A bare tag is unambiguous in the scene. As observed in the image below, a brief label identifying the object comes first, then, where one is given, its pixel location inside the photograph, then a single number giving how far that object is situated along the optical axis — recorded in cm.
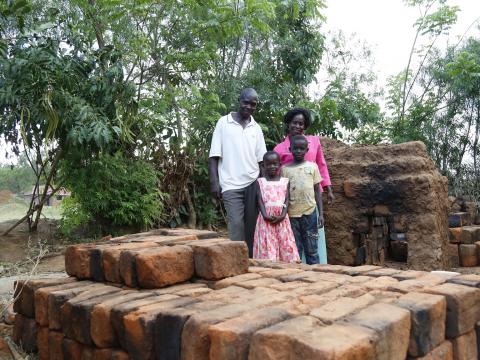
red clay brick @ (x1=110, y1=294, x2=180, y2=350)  190
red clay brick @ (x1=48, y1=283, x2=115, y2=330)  234
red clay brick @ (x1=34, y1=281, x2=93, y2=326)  248
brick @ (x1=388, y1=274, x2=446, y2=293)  208
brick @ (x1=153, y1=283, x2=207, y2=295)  218
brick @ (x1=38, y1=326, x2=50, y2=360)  250
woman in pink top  415
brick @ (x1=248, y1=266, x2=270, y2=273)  259
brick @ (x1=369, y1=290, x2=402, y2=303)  191
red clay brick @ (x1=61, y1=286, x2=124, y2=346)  210
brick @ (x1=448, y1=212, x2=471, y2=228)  717
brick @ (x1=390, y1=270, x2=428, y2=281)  236
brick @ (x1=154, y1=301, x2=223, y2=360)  172
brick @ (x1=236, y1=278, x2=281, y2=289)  219
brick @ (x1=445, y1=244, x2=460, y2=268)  661
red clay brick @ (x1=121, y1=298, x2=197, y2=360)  181
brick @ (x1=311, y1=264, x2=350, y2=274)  260
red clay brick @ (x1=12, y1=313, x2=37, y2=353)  266
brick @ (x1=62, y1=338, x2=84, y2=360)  221
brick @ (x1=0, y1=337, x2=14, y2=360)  267
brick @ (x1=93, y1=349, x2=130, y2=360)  195
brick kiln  477
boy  390
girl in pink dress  373
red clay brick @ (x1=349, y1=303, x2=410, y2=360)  145
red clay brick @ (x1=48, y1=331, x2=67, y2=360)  236
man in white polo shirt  384
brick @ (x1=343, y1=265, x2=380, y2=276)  252
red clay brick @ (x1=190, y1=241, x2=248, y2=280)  232
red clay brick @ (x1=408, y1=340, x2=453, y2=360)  176
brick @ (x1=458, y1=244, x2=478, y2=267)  659
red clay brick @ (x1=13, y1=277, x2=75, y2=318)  268
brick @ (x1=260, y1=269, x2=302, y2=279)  246
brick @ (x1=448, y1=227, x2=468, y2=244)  673
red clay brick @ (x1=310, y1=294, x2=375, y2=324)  161
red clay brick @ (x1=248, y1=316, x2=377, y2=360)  128
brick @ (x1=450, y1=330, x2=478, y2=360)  195
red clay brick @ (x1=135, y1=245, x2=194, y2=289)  222
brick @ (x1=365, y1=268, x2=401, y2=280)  245
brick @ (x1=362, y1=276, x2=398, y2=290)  213
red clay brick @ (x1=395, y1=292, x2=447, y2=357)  170
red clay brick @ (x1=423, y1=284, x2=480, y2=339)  193
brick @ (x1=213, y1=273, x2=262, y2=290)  225
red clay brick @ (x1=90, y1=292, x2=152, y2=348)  199
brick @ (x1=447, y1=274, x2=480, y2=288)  222
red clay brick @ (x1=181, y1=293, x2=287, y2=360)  161
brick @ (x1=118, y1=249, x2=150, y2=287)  229
